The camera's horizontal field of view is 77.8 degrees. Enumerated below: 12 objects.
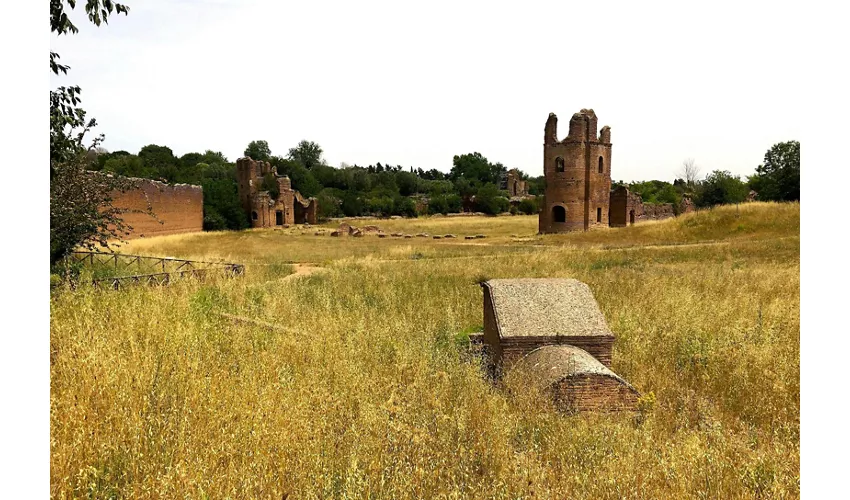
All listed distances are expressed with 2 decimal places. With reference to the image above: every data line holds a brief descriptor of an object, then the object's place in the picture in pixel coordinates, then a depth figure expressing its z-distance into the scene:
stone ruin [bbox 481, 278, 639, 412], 4.46
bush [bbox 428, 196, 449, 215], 73.46
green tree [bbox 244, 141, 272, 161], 100.71
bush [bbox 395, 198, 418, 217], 69.44
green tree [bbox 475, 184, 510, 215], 72.56
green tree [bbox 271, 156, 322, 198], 73.62
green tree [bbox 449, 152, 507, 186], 125.81
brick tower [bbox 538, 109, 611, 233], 37.66
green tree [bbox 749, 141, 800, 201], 45.06
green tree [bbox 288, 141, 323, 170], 105.06
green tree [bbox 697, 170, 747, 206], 59.62
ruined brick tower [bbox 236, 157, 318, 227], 50.22
